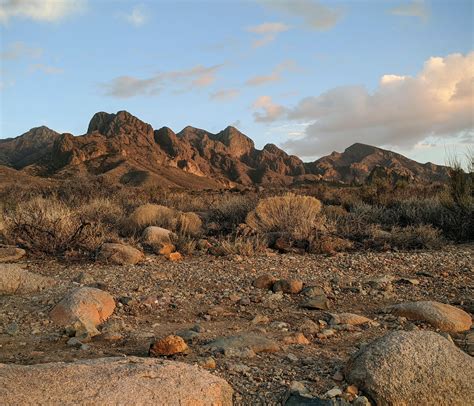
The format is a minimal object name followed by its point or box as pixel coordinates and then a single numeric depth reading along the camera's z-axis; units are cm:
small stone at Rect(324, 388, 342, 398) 333
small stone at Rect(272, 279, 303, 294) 669
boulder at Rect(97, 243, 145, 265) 852
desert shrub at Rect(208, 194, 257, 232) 1288
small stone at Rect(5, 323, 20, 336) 496
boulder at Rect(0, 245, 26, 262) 873
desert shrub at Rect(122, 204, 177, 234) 1195
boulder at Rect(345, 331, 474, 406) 326
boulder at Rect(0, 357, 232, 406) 287
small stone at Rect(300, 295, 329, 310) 602
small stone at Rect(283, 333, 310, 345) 460
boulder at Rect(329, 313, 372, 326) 532
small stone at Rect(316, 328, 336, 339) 486
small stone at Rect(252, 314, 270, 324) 541
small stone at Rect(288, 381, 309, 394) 334
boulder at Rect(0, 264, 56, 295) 646
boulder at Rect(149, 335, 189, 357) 406
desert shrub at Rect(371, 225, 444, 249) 1055
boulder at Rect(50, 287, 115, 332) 525
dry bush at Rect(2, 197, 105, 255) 925
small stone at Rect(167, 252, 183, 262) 910
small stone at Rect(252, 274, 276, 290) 696
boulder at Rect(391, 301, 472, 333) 522
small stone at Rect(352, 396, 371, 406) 323
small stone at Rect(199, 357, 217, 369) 377
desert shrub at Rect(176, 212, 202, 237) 1150
